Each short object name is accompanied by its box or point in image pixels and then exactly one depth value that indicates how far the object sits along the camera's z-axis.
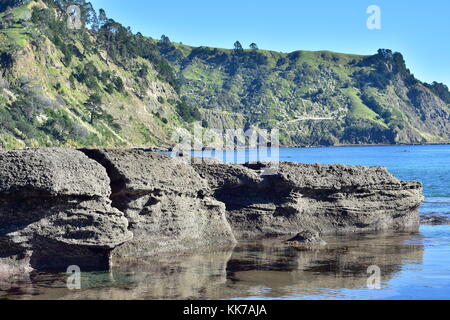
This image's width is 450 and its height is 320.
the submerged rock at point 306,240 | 20.66
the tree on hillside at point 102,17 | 175.95
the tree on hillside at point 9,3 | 146.62
